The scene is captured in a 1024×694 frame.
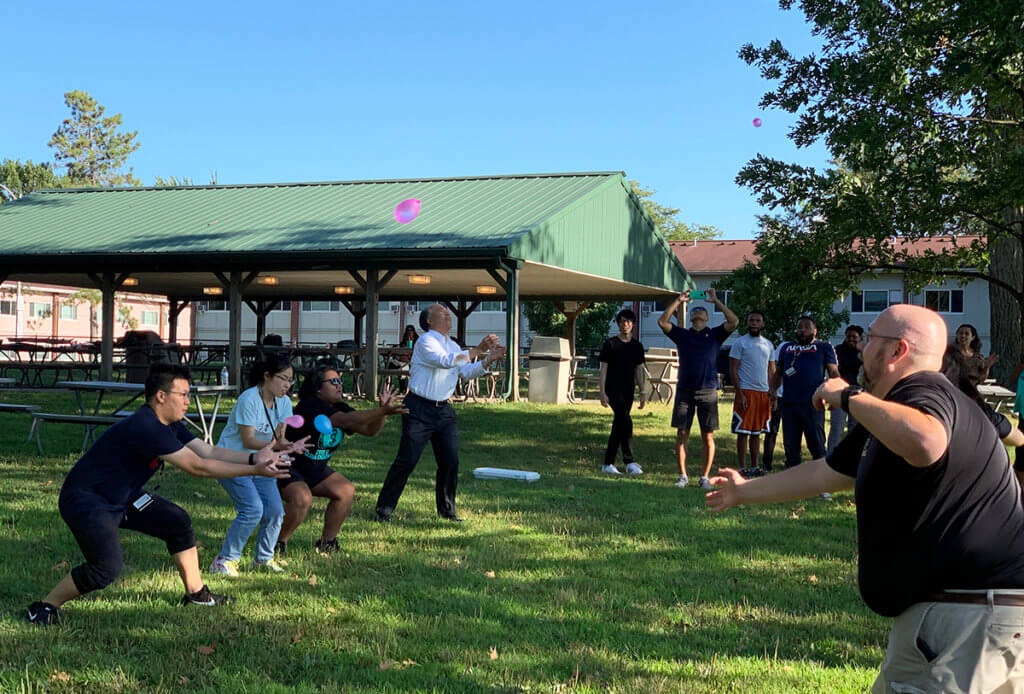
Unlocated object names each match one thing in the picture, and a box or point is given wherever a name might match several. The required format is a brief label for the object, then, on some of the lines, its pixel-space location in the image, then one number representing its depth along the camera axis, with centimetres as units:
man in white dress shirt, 779
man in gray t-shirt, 1109
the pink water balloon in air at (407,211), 2098
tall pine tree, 7419
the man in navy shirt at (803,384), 1018
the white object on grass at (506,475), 1066
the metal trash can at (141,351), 2127
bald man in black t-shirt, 258
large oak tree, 1187
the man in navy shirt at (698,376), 1039
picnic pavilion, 1917
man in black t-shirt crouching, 485
